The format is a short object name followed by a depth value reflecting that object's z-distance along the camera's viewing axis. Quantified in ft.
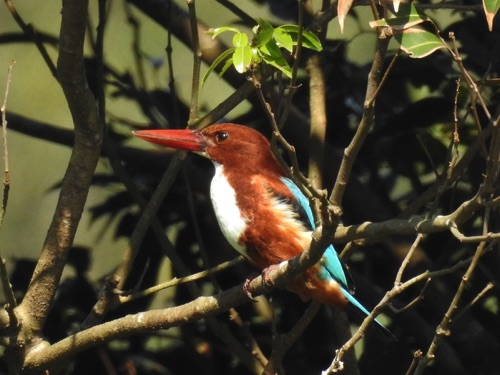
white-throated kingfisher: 20.84
